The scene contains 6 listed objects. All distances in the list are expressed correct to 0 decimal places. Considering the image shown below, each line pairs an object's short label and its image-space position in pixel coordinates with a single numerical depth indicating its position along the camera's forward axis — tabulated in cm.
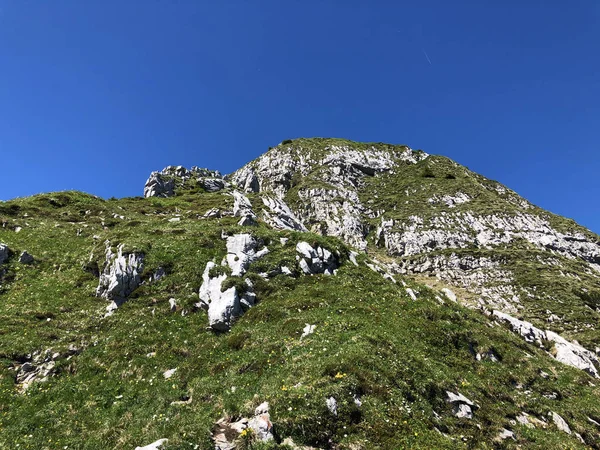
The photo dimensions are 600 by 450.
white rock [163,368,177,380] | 1931
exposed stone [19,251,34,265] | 3278
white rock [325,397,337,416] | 1298
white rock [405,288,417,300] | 2965
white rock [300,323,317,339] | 1997
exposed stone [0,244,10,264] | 3168
